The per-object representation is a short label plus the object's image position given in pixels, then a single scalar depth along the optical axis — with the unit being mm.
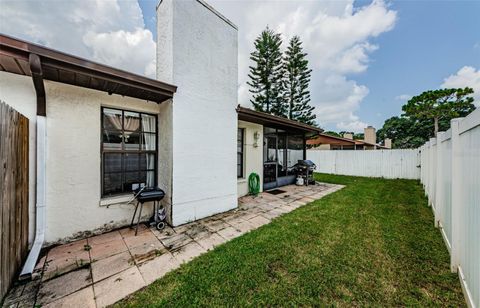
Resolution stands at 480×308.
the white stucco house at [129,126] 2652
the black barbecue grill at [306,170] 7926
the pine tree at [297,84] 15570
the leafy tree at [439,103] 12523
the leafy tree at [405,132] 23953
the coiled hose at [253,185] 6094
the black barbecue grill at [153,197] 3256
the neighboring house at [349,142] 16438
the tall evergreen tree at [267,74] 15844
